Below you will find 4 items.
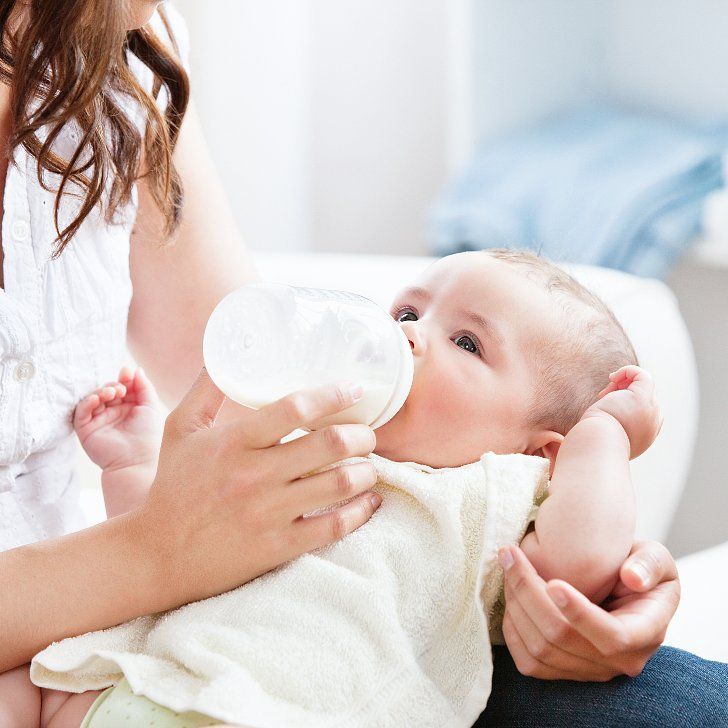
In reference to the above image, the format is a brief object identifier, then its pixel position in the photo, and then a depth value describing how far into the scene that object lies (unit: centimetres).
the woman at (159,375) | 99
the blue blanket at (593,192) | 172
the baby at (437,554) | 98
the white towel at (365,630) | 98
